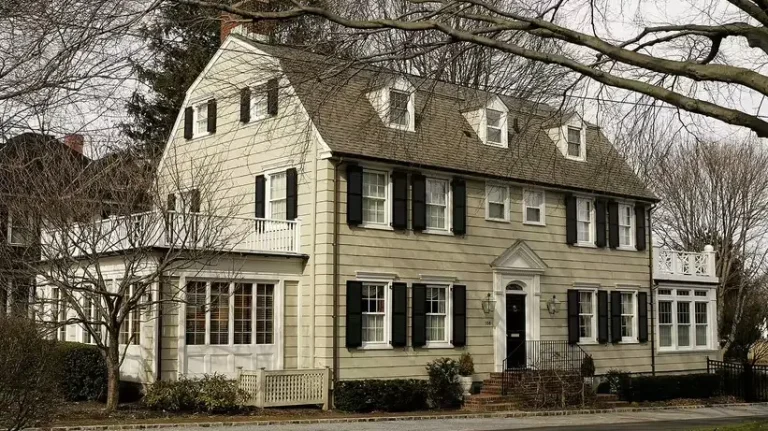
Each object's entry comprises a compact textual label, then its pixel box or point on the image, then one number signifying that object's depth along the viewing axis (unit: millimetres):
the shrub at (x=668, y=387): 27391
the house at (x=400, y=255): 22359
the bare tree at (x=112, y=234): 19609
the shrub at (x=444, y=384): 23516
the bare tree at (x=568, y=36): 10023
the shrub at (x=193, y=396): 19828
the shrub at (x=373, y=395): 21844
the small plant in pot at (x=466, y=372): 24641
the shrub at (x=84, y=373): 21469
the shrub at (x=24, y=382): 9703
